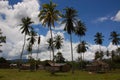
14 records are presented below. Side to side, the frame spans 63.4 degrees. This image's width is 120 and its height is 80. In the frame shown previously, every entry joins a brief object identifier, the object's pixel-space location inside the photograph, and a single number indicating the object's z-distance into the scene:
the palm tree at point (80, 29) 40.08
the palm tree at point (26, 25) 34.47
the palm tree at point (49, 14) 25.96
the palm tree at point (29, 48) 47.44
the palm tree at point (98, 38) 50.08
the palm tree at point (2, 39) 21.38
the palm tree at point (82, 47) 45.03
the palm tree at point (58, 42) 44.33
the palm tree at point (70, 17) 30.23
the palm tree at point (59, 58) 49.39
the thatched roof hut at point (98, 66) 40.32
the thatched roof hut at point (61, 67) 37.12
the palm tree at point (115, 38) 48.45
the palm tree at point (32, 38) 43.11
